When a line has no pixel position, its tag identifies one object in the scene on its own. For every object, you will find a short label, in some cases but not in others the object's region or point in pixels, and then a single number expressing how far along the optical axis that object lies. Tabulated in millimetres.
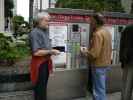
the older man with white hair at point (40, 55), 3086
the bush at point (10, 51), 3914
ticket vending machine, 3854
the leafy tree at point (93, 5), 4167
